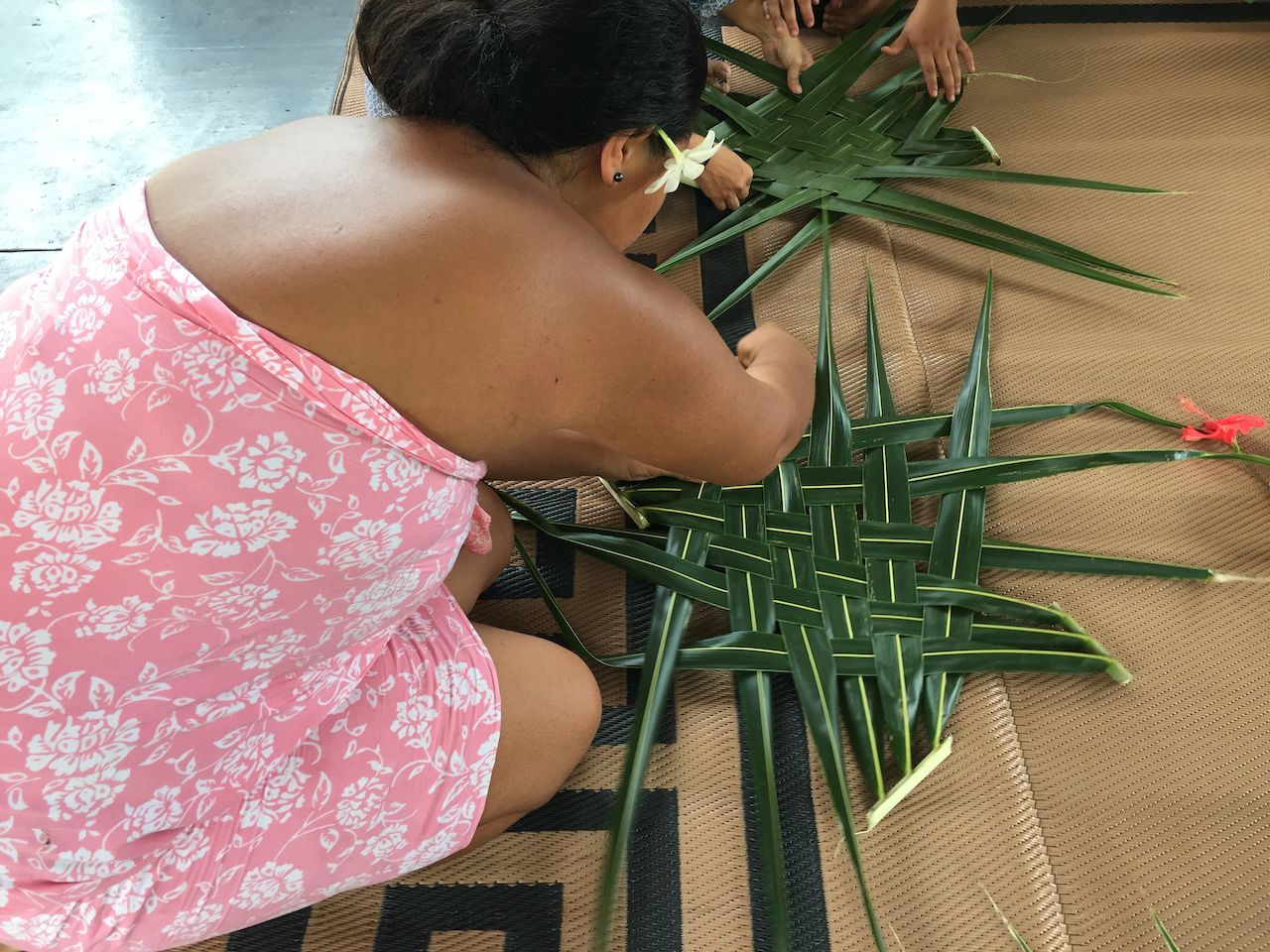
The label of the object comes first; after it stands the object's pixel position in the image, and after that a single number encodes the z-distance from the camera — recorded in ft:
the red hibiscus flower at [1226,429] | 3.93
